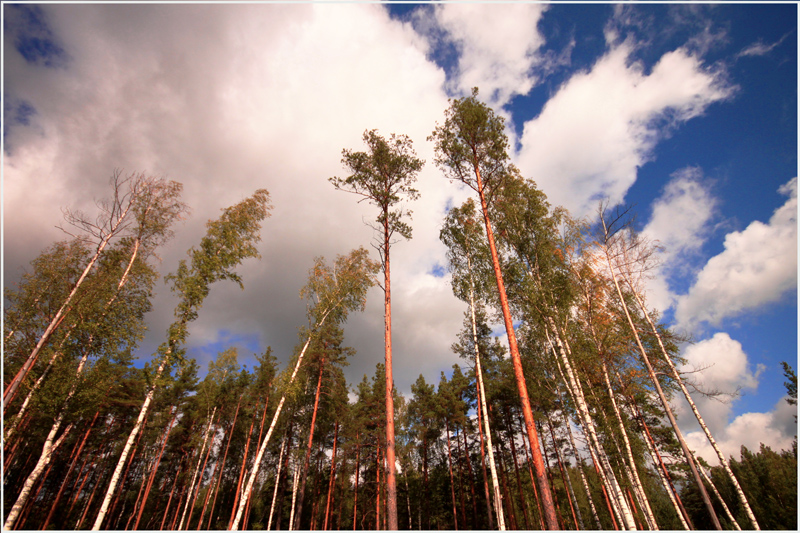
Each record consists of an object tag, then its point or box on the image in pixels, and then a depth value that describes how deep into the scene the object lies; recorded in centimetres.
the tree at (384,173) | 1352
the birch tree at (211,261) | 1173
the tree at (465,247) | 1636
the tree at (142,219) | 1212
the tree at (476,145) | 1263
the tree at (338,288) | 1669
